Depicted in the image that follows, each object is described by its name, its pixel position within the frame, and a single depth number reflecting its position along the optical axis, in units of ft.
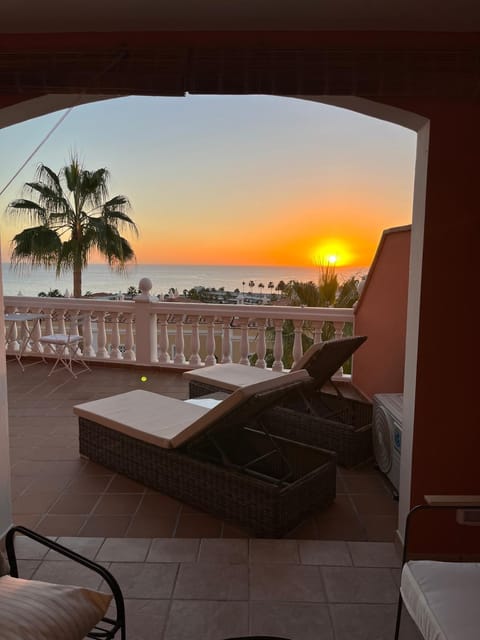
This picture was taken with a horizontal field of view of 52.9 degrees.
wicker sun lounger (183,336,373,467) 13.16
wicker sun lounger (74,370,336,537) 9.56
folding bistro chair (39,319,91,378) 22.82
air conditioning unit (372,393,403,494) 11.11
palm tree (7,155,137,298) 44.70
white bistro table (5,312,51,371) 24.17
